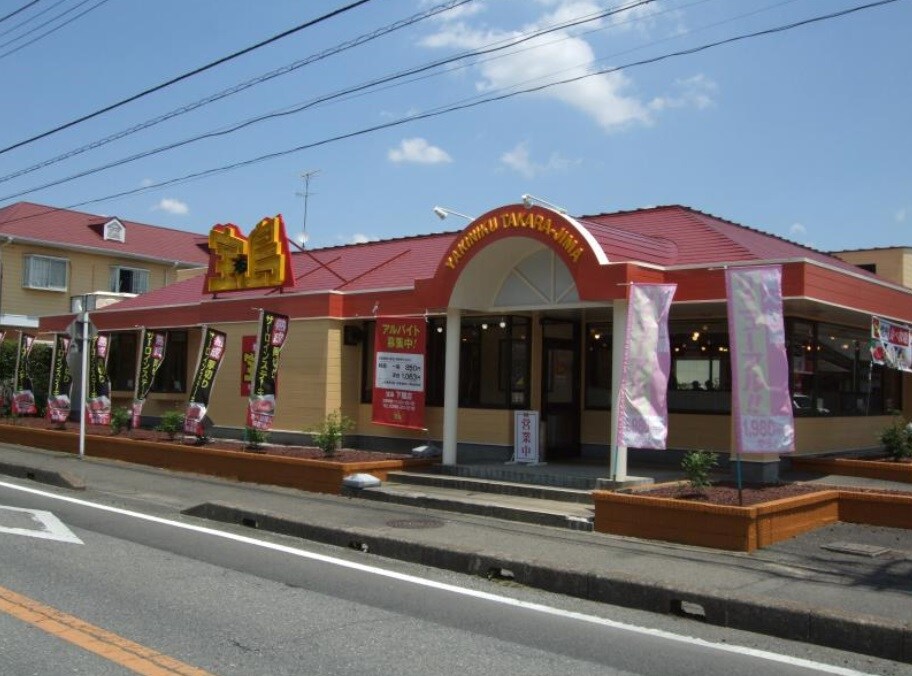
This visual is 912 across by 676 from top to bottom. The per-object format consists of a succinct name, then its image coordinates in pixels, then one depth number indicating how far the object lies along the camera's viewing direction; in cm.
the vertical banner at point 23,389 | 2531
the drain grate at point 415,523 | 1163
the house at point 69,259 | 3678
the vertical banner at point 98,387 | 2180
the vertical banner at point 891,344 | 1498
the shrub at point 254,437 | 1744
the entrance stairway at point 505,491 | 1220
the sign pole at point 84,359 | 1931
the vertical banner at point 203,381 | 1870
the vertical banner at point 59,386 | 2345
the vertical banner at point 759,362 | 1083
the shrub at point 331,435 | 1620
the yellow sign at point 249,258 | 1991
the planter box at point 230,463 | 1523
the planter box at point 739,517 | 1018
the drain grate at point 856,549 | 998
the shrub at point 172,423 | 1947
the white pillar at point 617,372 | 1273
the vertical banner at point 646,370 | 1196
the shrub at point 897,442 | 1468
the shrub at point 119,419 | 2116
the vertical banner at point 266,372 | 1728
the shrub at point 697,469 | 1123
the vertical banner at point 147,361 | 2146
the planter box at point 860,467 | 1407
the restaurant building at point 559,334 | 1379
